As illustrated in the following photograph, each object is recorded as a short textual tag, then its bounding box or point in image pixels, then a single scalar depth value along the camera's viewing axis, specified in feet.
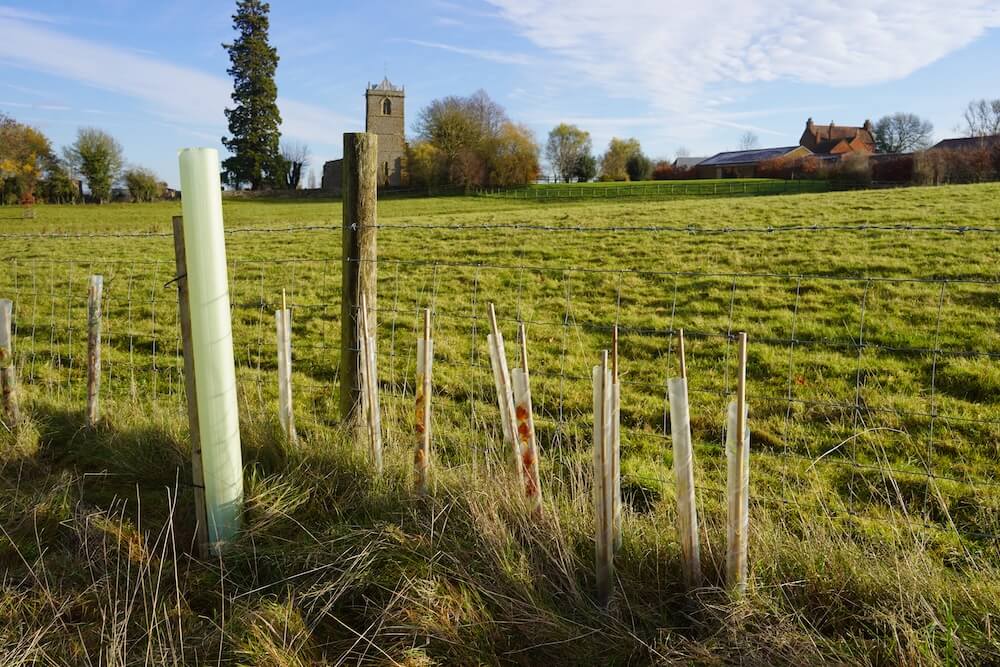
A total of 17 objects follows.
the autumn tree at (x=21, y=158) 171.53
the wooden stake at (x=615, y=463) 8.85
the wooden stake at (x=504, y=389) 9.95
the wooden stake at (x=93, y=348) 14.69
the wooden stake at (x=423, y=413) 10.71
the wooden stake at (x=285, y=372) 12.78
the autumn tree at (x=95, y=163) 192.85
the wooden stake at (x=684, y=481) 8.45
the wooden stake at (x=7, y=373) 14.23
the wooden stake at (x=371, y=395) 11.59
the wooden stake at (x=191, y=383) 10.56
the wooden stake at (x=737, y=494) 8.21
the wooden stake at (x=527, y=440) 9.84
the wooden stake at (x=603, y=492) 8.70
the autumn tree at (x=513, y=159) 189.78
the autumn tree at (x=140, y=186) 191.42
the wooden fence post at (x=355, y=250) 13.38
